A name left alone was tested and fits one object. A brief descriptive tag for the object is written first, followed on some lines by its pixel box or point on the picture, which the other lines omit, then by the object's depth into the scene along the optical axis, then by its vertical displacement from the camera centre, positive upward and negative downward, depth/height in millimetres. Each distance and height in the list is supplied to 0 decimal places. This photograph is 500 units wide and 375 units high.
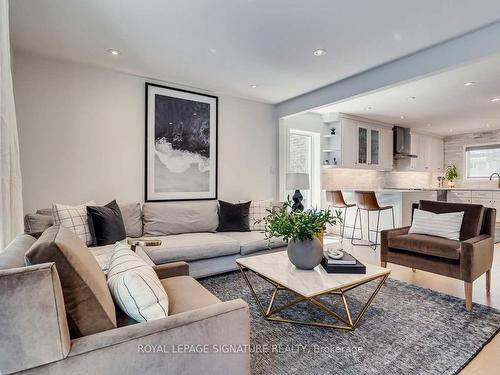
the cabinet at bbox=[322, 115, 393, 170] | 5566 +937
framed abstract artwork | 3695 +599
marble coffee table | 1848 -649
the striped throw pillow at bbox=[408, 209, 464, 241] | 2814 -377
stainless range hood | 6633 +1087
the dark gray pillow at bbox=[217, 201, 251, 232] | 3723 -409
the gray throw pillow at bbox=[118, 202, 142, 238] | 3219 -363
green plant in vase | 2105 -343
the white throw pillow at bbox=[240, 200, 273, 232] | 3867 -359
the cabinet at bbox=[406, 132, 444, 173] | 7164 +928
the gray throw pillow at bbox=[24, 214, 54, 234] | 2408 -312
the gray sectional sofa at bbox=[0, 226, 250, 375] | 849 -527
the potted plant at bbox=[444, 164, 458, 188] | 7746 +369
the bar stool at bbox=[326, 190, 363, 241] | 5004 -222
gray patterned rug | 1676 -1051
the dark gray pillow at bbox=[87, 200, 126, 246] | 2764 -389
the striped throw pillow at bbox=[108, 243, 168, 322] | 1164 -458
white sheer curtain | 1399 +178
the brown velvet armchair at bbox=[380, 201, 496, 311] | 2422 -579
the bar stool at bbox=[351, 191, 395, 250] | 4594 -249
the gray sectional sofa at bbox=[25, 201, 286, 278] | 2885 -578
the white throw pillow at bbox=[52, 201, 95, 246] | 2631 -302
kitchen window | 7262 +742
